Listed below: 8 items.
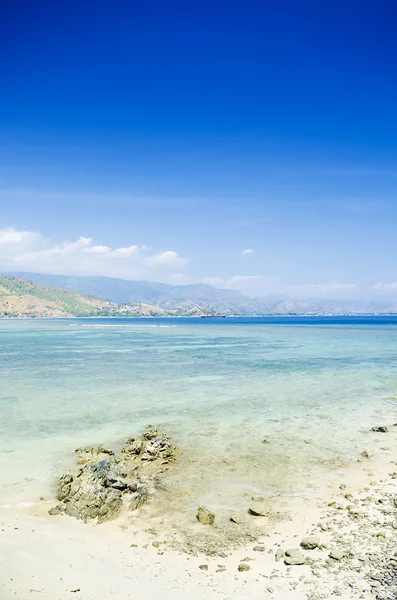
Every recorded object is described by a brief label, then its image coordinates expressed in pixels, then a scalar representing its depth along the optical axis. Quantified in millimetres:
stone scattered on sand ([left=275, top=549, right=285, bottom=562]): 9250
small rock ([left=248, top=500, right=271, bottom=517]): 11562
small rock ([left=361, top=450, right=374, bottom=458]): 16575
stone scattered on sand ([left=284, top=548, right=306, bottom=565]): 8969
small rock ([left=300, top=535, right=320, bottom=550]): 9557
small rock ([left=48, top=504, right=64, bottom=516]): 11873
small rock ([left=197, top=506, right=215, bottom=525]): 11062
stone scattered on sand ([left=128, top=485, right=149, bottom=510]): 12219
